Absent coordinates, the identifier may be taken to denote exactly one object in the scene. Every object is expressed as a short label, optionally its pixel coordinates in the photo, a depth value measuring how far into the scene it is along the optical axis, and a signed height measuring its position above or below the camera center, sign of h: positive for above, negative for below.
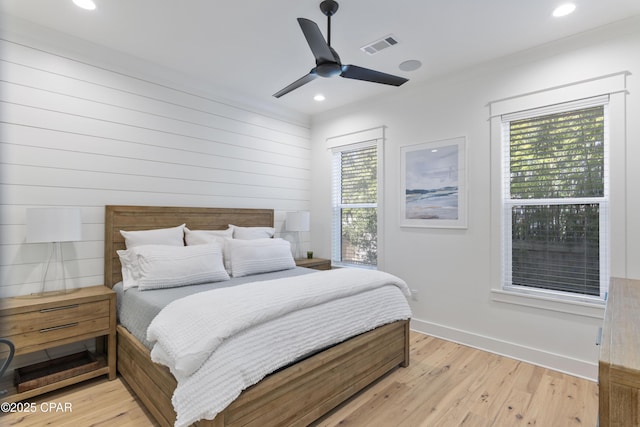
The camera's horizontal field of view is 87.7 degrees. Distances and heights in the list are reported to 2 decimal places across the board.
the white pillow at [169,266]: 2.73 -0.46
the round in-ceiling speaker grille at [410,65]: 3.32 +1.55
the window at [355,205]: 4.39 +0.14
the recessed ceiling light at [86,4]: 2.45 +1.56
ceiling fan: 2.15 +1.10
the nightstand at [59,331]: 2.33 -0.89
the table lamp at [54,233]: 2.50 -0.16
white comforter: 1.63 -0.67
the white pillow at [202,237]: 3.42 -0.24
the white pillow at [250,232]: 3.84 -0.21
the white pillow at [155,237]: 3.08 -0.23
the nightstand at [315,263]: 4.38 -0.64
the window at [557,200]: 2.79 +0.16
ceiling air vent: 2.90 +1.54
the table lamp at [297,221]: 4.48 -0.08
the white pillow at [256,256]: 3.31 -0.43
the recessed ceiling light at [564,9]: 2.44 +1.56
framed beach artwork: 3.53 +0.36
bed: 1.84 -1.04
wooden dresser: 0.80 -0.40
